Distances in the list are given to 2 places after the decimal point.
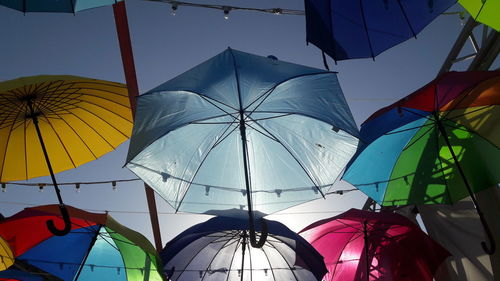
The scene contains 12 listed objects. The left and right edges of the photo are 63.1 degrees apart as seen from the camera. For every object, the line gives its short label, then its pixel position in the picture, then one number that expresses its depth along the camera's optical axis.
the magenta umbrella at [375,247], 4.96
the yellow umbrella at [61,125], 4.10
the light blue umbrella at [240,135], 3.38
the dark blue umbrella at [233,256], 4.56
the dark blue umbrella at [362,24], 3.70
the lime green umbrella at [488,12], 2.97
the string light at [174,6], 5.16
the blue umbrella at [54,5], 3.66
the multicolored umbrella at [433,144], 3.85
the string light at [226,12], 5.34
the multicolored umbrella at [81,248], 4.57
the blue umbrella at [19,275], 4.12
